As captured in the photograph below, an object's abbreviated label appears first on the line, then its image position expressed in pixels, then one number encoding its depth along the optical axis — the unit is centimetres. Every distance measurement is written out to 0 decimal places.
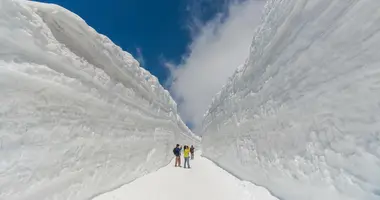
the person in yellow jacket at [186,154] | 1064
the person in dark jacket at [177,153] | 1114
